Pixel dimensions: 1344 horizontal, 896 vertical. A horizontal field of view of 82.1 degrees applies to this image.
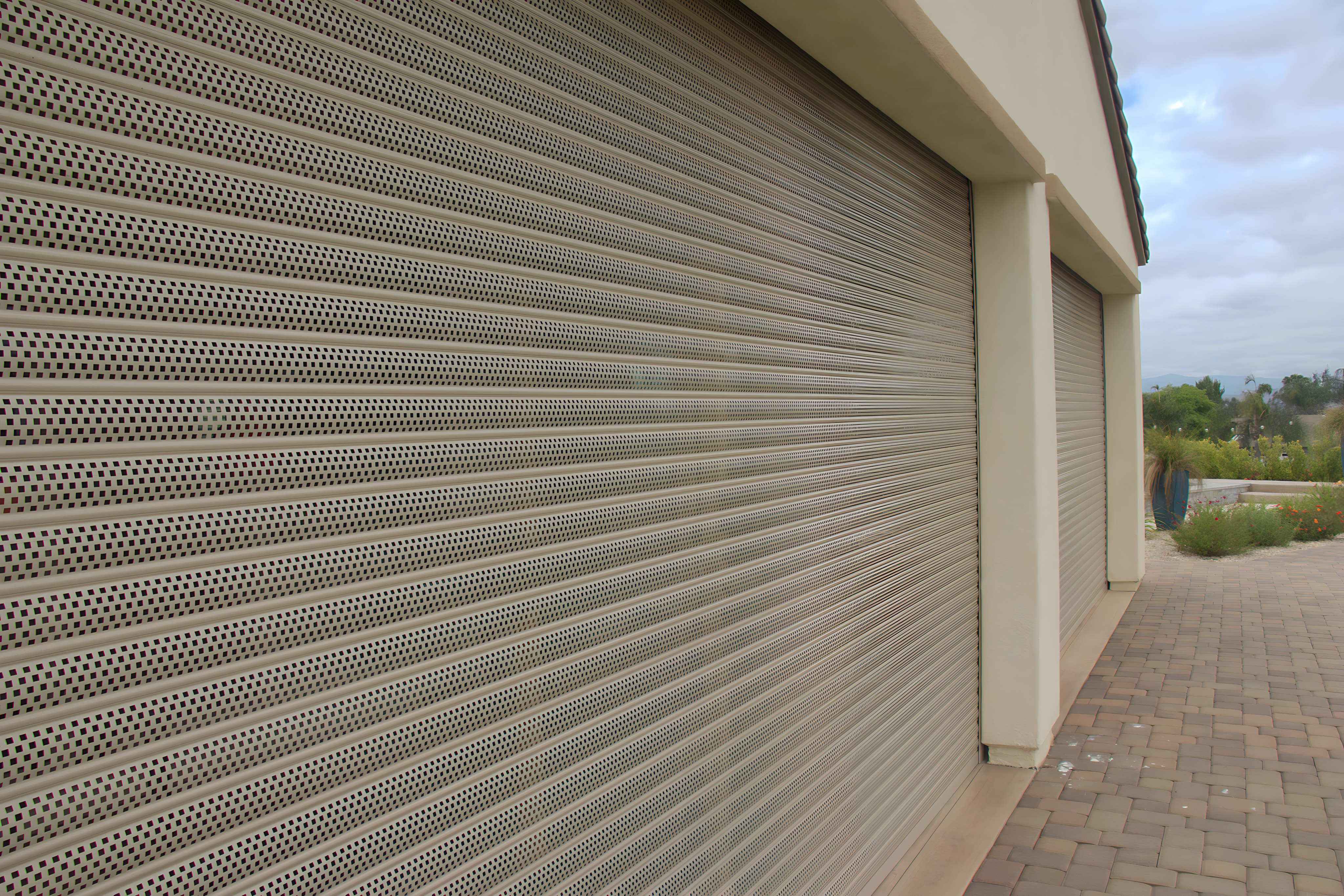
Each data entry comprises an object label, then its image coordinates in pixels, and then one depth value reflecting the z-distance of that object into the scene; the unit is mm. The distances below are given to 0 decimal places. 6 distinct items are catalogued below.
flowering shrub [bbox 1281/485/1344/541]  13070
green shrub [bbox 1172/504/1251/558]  11461
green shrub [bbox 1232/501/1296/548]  12234
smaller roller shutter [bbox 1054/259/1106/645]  6891
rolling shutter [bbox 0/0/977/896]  1040
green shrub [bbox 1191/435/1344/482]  19188
